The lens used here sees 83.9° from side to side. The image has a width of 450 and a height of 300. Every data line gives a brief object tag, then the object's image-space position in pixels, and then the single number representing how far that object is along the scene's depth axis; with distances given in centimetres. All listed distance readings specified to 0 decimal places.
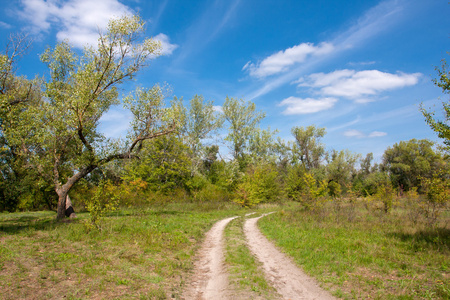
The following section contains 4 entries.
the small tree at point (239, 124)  4597
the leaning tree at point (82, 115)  1603
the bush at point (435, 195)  1258
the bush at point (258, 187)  3288
